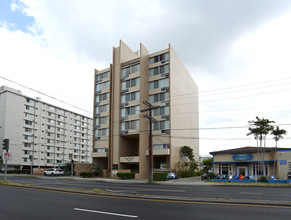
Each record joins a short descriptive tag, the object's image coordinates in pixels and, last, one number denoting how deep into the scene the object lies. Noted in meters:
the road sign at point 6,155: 20.48
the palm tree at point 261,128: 33.50
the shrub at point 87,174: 45.84
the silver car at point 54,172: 51.04
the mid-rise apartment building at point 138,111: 45.50
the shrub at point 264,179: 30.33
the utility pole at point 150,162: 31.75
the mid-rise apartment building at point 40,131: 76.12
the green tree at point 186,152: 47.65
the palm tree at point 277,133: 35.62
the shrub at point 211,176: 35.69
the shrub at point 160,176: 36.44
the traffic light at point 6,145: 20.69
